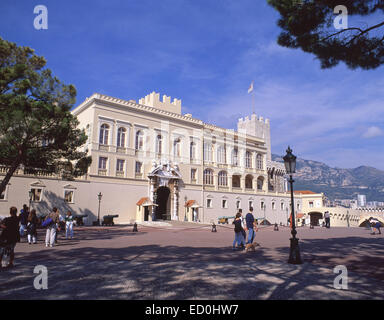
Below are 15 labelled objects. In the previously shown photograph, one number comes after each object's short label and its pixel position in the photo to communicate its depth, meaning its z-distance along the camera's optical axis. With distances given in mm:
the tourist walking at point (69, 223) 16103
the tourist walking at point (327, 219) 33388
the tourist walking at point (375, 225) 24031
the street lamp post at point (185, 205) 38875
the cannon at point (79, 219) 28409
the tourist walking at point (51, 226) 12461
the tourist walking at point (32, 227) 13091
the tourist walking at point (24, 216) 14977
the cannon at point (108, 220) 29639
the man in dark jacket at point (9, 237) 7887
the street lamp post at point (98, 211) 29156
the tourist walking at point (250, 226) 12344
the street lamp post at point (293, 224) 9219
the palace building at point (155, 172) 29286
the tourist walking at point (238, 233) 12641
